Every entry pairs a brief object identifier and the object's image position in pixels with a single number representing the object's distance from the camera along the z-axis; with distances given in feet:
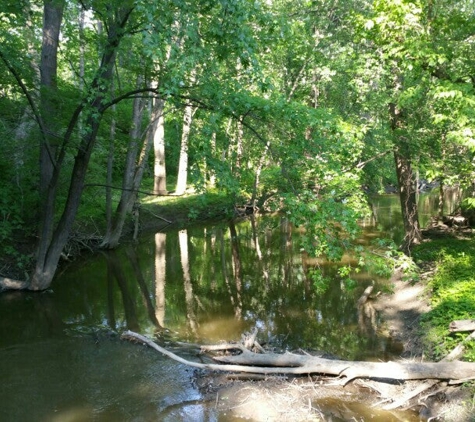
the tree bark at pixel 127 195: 52.47
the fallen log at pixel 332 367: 19.76
